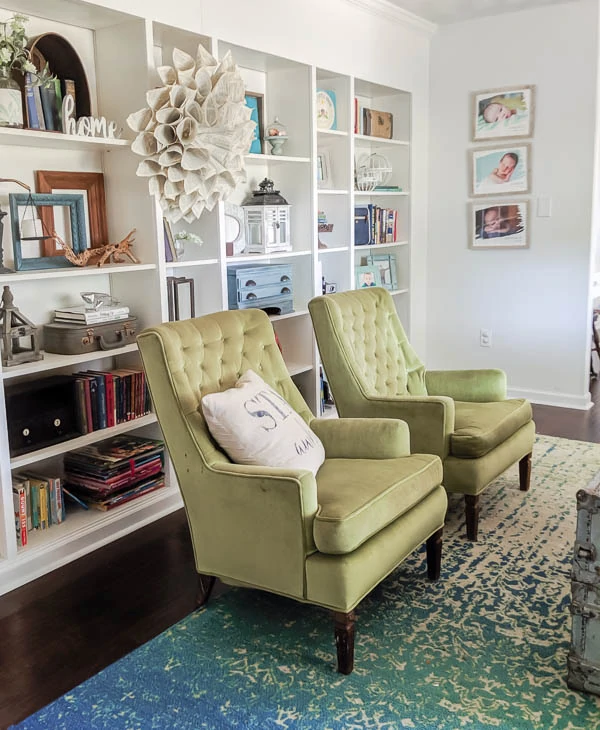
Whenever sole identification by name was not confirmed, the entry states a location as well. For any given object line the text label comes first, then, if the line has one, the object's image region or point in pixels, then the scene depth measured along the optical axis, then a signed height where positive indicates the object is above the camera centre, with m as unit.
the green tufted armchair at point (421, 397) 3.08 -0.68
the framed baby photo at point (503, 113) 5.07 +0.87
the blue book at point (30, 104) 2.83 +0.55
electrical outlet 5.51 -0.70
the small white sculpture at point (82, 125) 2.97 +0.50
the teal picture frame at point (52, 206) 2.92 +0.11
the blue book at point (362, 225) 4.91 +0.12
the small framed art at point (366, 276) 5.03 -0.22
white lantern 4.05 +0.14
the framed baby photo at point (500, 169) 5.14 +0.49
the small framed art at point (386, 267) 5.29 -0.17
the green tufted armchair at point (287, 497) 2.21 -0.78
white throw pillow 2.39 -0.59
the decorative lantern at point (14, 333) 2.83 -0.31
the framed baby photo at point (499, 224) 5.21 +0.12
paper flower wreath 3.13 +0.49
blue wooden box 3.83 -0.21
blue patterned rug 2.04 -1.25
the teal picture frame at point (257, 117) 4.09 +0.71
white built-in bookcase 2.93 +0.11
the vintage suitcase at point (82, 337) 3.06 -0.36
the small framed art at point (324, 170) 4.70 +0.46
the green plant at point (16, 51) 2.68 +0.71
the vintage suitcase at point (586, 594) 2.05 -0.97
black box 2.84 -0.63
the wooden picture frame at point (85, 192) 3.11 +0.25
